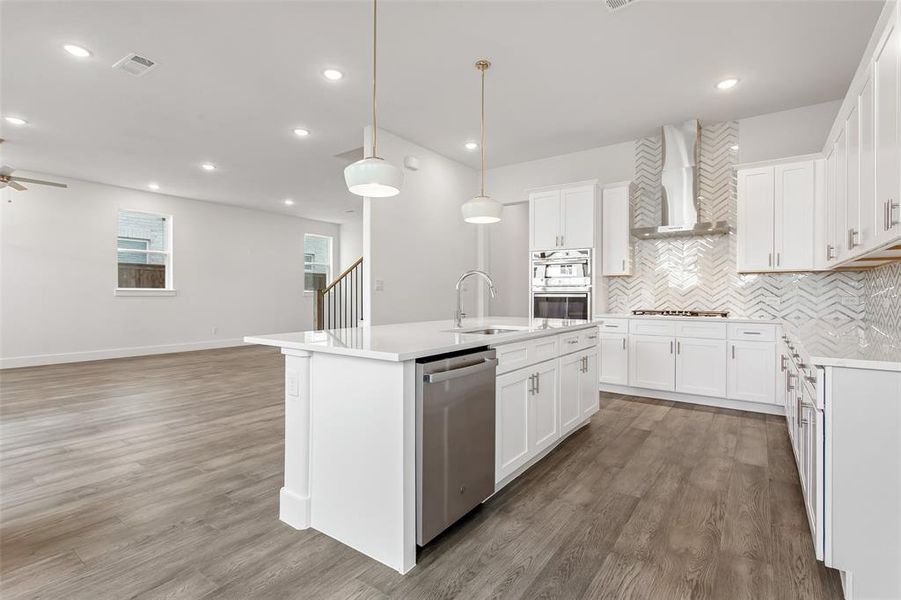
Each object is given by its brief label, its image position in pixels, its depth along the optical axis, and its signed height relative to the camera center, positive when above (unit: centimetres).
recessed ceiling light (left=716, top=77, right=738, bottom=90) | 362 +186
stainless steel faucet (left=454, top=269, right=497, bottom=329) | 285 -10
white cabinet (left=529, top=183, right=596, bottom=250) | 483 +97
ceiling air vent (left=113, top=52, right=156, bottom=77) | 319 +180
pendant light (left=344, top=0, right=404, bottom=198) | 213 +63
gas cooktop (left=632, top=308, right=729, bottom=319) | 431 -14
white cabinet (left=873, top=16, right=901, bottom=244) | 176 +73
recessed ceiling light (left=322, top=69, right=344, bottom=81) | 342 +183
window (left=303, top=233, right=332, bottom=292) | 1030 +93
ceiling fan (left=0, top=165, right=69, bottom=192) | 478 +136
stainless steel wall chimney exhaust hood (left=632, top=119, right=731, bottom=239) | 443 +126
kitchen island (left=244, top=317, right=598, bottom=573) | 174 -59
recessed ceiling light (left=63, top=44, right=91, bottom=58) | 306 +181
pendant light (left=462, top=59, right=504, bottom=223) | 305 +65
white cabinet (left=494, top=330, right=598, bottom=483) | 232 -66
